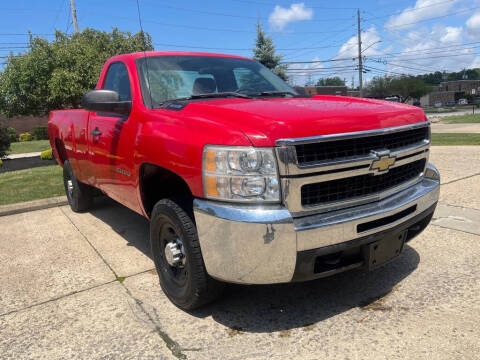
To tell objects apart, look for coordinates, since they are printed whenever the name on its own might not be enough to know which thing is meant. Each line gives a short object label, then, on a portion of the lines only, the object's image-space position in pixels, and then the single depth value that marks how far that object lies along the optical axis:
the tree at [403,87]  75.56
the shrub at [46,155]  15.16
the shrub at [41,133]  31.33
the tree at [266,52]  28.27
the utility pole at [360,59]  46.91
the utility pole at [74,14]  29.56
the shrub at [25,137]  30.89
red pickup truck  2.16
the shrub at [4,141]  14.53
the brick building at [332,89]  75.94
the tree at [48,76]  14.16
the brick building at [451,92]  99.38
